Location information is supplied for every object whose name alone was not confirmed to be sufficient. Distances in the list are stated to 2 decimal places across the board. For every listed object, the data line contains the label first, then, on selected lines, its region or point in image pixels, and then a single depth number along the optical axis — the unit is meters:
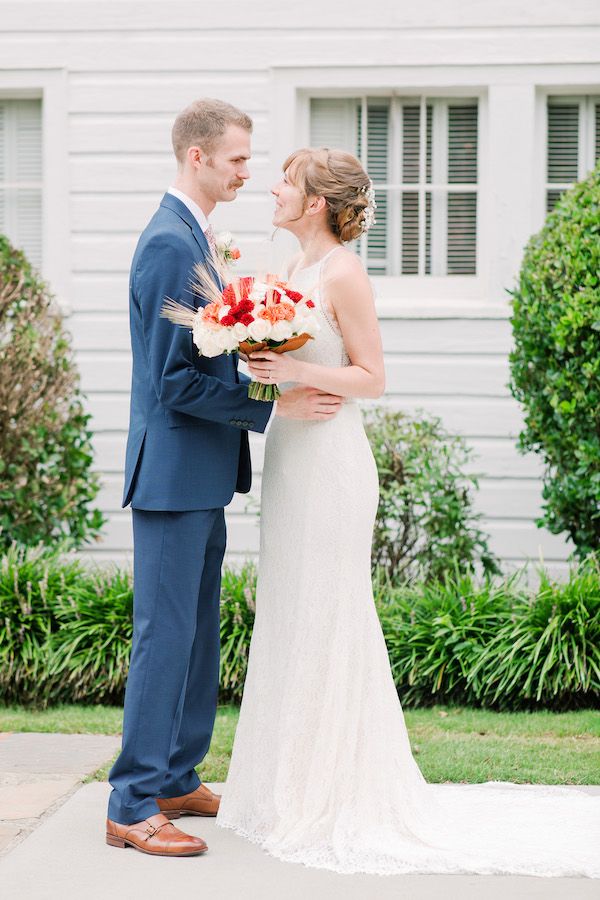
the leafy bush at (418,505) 7.10
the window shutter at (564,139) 8.37
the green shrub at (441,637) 6.09
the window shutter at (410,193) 8.48
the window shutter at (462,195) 8.43
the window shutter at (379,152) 8.52
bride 4.08
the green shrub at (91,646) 6.23
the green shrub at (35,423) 7.24
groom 3.97
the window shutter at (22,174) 8.71
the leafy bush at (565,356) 6.45
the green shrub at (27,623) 6.31
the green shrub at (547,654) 5.95
